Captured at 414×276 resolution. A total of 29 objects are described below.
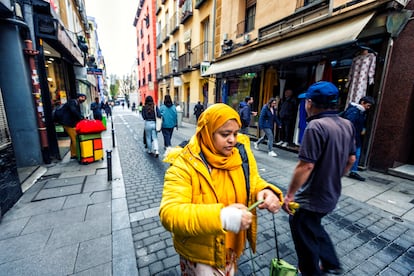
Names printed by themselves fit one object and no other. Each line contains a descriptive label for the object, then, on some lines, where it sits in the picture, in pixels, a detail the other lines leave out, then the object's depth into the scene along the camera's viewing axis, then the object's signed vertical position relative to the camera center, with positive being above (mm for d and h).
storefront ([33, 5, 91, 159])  5215 +1341
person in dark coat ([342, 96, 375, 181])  4336 -302
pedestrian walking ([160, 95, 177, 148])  6246 -612
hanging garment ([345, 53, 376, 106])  4980 +638
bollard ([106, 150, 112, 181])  4509 -1600
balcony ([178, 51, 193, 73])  15922 +2957
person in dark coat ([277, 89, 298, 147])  7574 -608
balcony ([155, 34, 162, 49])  23805 +6969
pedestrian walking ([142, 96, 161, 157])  6348 -847
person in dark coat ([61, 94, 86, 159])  5766 -611
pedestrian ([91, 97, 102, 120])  11625 -792
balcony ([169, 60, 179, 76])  19047 +2959
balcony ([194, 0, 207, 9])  13047 +6315
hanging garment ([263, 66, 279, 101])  8313 +699
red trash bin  5574 -1295
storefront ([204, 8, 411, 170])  4828 +1256
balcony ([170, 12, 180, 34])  18031 +7026
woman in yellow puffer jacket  1163 -569
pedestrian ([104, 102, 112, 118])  18995 -1039
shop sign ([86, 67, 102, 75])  11104 +1432
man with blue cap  1803 -710
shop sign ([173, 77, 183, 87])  17312 +1438
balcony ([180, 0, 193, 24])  15102 +6996
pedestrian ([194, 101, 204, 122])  13677 -786
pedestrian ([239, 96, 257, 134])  7047 -533
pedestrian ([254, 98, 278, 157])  6746 -708
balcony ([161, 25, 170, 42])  20845 +6929
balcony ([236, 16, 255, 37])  9633 +3596
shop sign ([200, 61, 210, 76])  11684 +1834
